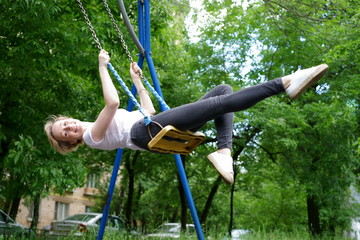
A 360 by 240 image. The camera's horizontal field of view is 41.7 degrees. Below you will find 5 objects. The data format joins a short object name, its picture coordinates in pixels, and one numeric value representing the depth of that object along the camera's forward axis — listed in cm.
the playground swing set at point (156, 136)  341
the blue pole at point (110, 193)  525
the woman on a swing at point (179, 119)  320
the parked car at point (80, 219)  1355
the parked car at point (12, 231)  753
